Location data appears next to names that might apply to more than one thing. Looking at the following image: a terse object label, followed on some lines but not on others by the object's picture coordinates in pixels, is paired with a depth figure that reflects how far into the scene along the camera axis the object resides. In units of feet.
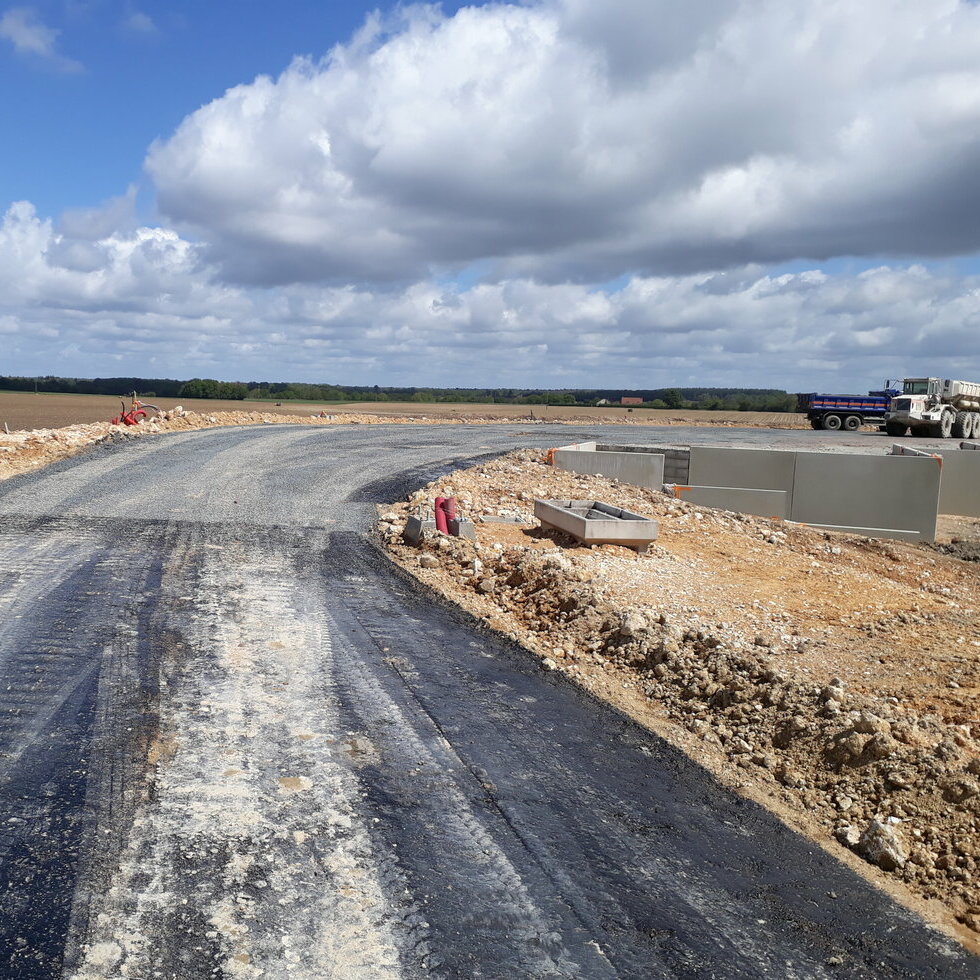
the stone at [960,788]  14.56
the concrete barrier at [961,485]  69.15
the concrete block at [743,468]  56.75
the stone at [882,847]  13.52
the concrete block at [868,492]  54.85
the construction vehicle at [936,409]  114.42
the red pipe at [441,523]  35.50
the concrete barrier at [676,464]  60.23
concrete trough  34.37
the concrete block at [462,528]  34.99
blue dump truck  128.47
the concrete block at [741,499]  56.59
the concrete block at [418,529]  34.65
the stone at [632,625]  23.47
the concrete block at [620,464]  57.00
